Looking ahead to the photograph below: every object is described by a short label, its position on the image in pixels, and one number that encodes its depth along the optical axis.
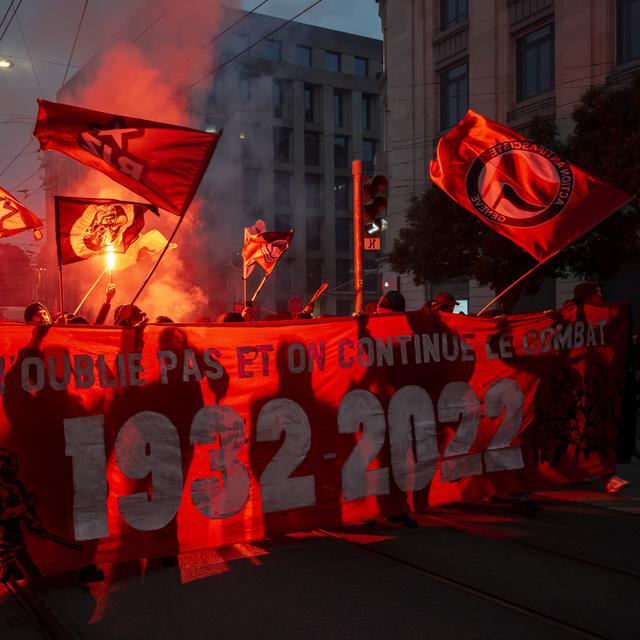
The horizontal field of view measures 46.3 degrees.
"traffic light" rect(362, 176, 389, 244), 9.23
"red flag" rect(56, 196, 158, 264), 6.00
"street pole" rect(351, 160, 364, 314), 9.08
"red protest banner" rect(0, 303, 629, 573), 4.18
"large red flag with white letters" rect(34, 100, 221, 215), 4.93
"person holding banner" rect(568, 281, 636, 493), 6.11
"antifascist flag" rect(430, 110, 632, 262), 5.71
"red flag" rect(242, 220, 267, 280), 12.97
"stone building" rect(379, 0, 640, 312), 18.50
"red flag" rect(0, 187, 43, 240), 7.78
